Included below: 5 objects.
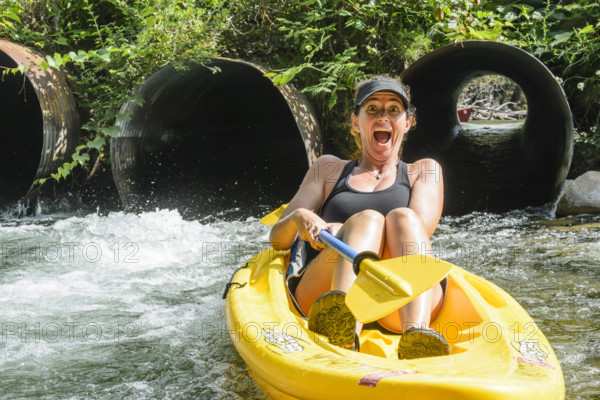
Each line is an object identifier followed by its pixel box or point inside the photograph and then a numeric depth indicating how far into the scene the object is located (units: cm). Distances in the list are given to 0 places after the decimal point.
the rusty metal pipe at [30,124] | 581
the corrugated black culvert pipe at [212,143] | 574
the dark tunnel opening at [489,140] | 525
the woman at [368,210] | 214
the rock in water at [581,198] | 528
